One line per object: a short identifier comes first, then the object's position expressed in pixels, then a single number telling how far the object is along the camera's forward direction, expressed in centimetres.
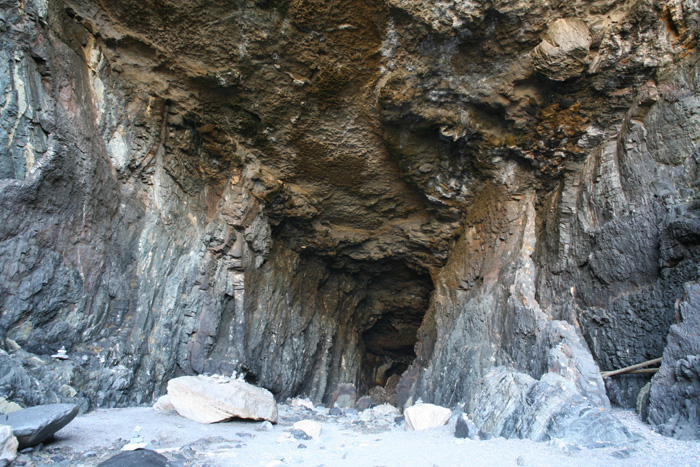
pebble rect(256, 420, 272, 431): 512
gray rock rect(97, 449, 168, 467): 288
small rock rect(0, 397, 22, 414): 398
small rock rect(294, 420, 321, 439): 475
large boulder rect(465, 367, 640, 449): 350
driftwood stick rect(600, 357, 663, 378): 471
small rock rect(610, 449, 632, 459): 308
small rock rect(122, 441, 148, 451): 361
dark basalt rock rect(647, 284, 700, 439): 362
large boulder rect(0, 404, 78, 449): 320
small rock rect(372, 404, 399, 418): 827
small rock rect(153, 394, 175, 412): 564
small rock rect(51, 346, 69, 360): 548
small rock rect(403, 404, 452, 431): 506
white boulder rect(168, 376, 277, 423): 508
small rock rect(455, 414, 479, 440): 422
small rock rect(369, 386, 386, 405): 1440
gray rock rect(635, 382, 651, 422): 430
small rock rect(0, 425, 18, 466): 293
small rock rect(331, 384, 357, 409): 1210
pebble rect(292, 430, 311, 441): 455
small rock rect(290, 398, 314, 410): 969
